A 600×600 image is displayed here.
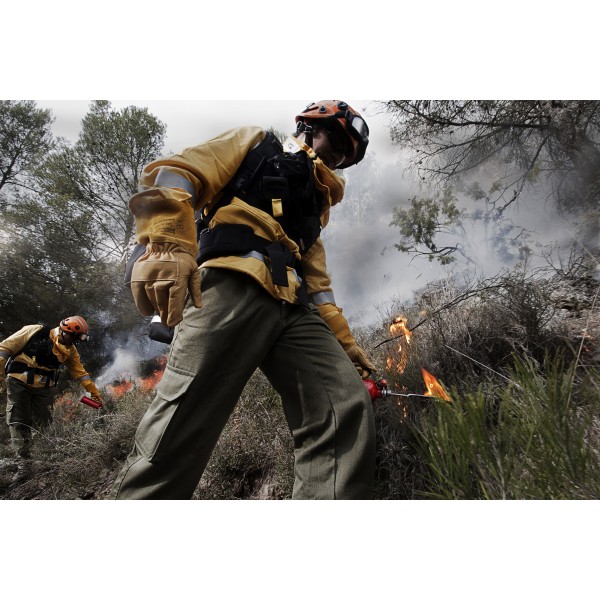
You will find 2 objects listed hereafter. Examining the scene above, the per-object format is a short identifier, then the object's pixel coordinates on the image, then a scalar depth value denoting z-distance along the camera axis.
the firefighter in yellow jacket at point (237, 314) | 1.13
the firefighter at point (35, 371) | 3.91
